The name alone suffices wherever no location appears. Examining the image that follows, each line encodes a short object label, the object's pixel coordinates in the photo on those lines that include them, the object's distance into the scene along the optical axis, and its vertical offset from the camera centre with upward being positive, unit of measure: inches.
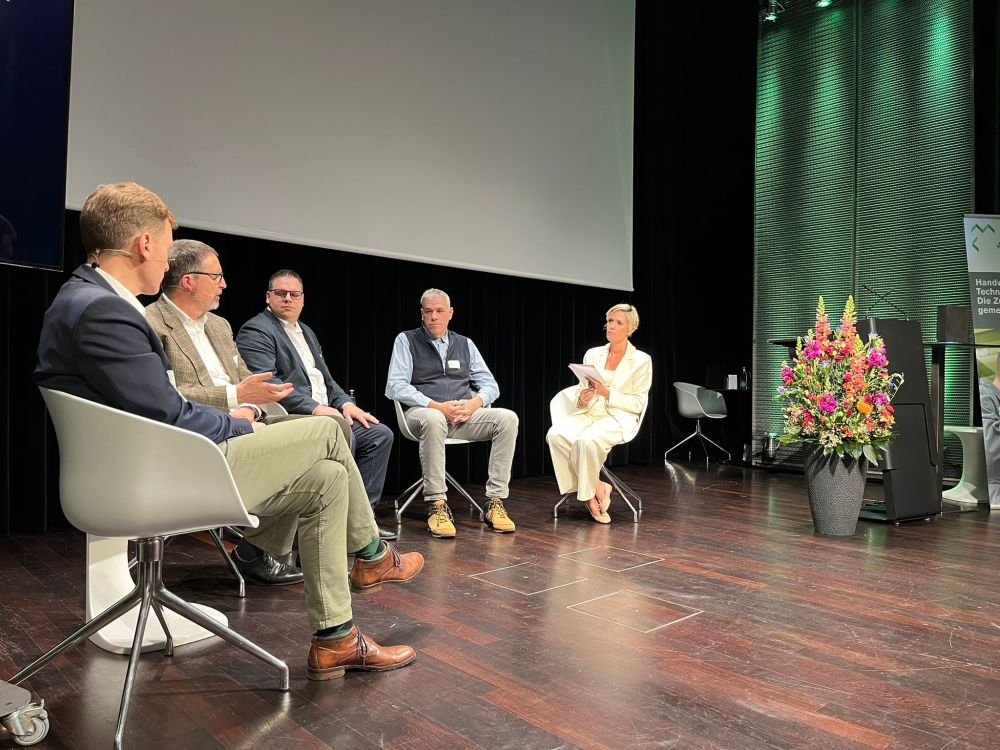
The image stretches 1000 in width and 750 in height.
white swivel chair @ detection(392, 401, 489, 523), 169.5 -15.3
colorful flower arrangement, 154.2 +4.1
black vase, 157.4 -15.1
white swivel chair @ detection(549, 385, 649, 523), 184.5 +0.7
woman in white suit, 173.2 -1.5
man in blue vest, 163.2 +1.7
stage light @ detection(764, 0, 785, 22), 288.4 +148.9
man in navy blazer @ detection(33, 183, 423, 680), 68.9 -1.1
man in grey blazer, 113.7 +10.3
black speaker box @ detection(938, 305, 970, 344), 195.8 +23.4
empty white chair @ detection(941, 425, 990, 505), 203.6 -15.1
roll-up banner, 199.3 +28.7
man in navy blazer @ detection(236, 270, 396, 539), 142.6 +7.6
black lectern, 172.1 -5.3
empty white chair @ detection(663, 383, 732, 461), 295.6 +2.5
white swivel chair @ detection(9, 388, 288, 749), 68.8 -7.0
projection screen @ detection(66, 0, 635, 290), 158.6 +69.1
